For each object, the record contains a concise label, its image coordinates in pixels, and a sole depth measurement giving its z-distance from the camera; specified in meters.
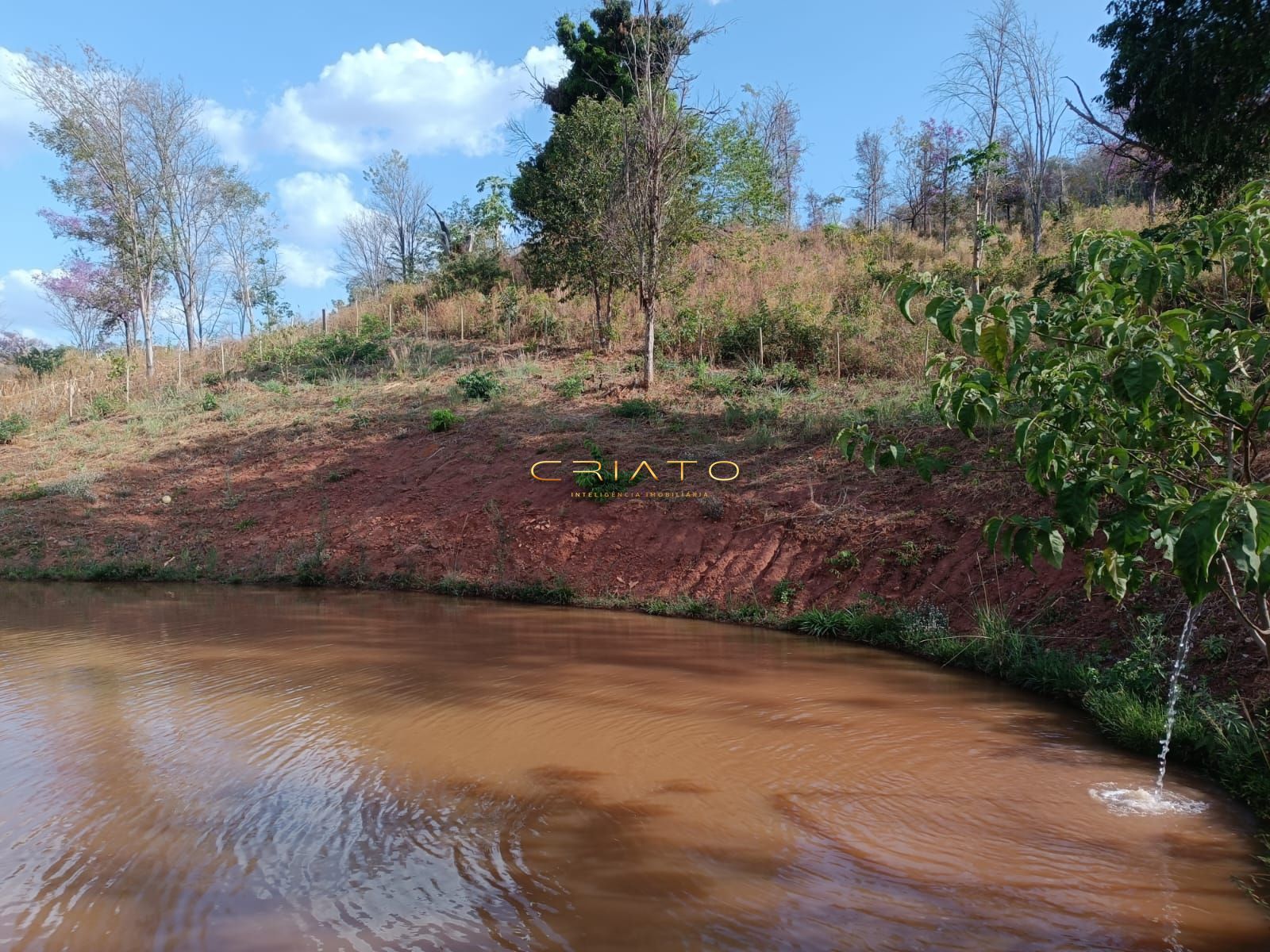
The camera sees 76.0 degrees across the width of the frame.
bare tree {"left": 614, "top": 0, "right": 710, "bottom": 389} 16.27
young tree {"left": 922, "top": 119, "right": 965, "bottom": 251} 28.47
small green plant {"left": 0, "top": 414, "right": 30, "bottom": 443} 20.70
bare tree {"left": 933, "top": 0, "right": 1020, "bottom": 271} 18.02
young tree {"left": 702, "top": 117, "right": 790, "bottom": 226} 23.16
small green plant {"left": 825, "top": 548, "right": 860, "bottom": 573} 10.02
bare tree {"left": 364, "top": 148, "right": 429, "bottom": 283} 40.41
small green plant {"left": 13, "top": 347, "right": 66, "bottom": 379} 26.16
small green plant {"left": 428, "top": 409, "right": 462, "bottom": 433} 16.41
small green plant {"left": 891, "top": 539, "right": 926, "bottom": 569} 9.52
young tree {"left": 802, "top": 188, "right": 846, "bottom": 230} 34.38
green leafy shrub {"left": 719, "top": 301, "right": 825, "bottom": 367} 17.66
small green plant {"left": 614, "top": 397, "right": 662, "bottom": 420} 15.52
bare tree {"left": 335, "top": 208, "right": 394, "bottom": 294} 42.94
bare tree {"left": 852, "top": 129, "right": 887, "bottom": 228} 36.09
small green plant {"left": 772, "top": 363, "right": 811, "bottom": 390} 16.25
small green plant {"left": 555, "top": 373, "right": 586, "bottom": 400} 17.39
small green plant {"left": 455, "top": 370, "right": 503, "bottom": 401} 17.88
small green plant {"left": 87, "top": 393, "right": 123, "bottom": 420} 22.30
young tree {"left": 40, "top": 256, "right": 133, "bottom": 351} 29.06
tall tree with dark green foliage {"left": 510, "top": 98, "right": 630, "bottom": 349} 19.28
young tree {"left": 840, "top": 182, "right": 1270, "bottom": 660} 3.16
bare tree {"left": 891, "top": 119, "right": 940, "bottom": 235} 29.58
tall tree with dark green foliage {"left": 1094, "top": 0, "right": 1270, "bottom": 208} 8.29
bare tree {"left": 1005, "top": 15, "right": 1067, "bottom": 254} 20.94
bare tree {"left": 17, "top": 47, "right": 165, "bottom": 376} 23.67
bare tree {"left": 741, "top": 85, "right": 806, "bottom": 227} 35.53
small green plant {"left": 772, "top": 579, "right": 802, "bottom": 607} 10.16
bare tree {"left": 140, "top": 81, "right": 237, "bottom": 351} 26.34
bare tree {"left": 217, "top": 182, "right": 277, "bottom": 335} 30.91
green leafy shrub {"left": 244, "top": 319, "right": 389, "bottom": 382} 23.50
